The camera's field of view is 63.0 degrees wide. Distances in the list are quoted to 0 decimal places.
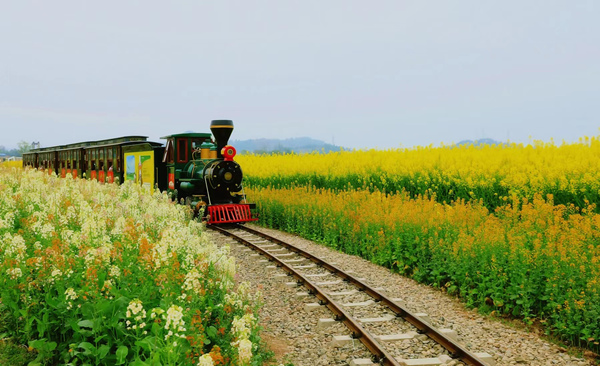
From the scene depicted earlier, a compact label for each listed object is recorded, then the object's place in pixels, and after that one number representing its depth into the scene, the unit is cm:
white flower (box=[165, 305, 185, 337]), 402
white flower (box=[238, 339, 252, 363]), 392
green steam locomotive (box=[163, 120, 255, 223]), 1648
